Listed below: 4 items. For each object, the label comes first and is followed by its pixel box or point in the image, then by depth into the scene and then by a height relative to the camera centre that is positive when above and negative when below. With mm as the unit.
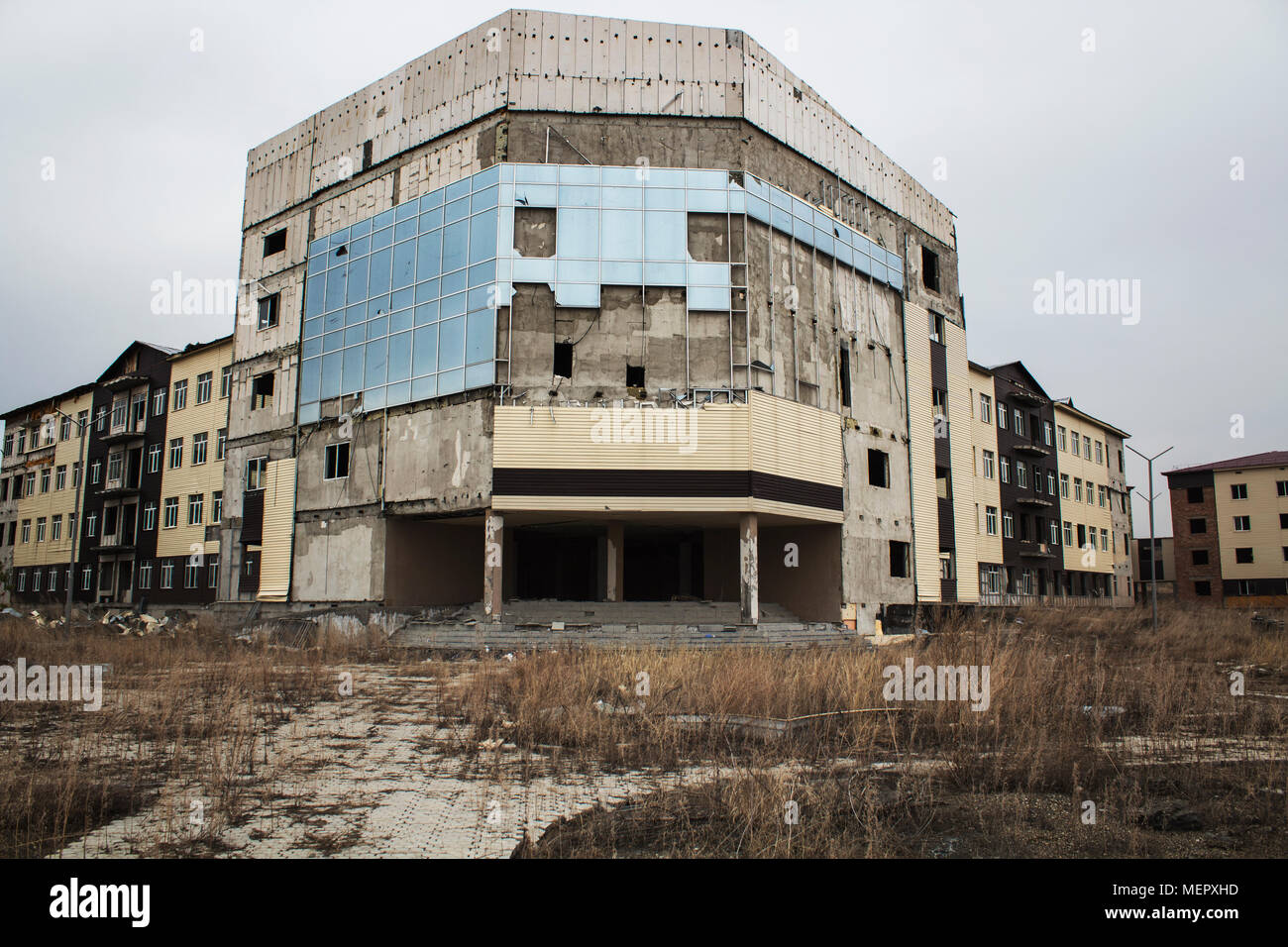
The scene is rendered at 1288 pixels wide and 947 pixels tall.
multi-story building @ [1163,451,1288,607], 66375 +5172
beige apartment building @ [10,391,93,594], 55344 +6292
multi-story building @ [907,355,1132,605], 39469 +6014
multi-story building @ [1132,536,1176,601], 79544 +3352
